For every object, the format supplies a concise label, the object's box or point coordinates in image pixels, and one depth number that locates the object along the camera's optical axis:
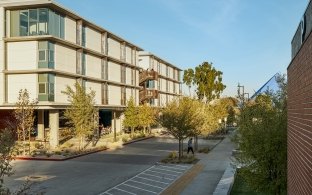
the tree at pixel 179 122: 21.86
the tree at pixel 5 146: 4.70
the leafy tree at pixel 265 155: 10.25
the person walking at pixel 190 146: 24.26
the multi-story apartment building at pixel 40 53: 27.87
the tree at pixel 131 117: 38.63
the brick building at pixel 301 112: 4.36
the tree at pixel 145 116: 39.69
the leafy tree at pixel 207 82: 49.08
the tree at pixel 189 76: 50.34
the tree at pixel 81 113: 26.36
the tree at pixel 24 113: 24.48
